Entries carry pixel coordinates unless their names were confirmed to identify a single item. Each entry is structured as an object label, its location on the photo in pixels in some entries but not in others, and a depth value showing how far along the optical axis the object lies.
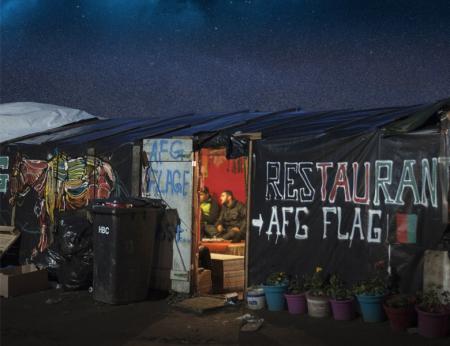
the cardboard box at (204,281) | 10.14
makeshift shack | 8.02
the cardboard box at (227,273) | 10.78
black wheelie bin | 9.35
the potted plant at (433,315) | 7.20
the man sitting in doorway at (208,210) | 13.53
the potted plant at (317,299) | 8.31
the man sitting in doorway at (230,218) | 12.72
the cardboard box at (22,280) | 10.25
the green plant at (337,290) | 8.20
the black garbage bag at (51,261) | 11.31
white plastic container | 8.97
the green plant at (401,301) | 7.55
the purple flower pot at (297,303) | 8.57
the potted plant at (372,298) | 7.89
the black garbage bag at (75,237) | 10.24
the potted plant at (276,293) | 8.84
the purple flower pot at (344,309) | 8.10
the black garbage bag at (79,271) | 10.34
